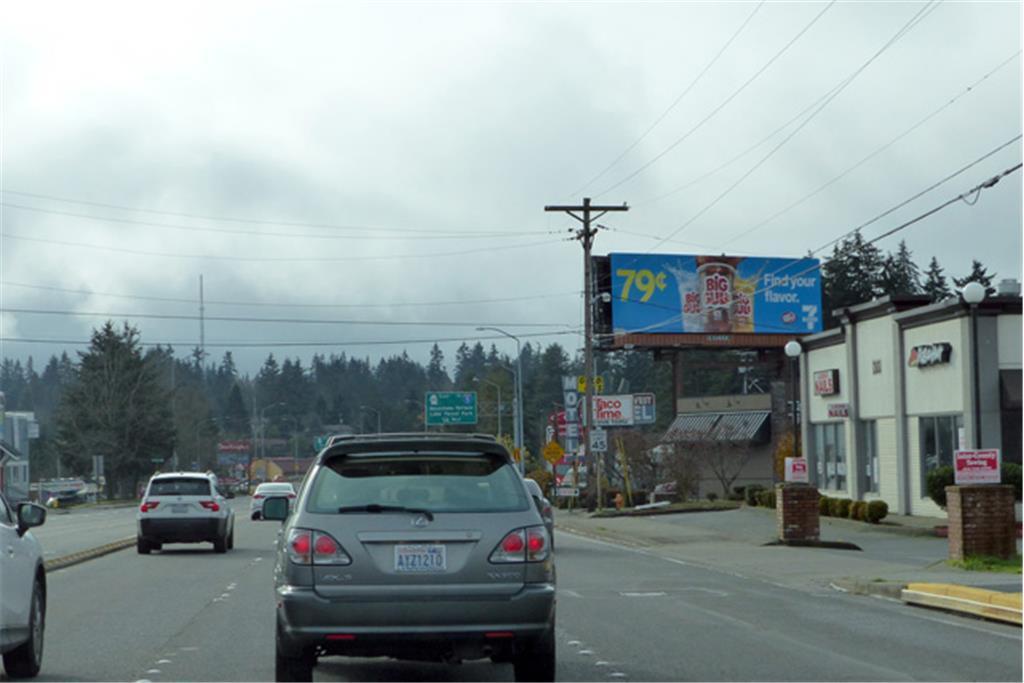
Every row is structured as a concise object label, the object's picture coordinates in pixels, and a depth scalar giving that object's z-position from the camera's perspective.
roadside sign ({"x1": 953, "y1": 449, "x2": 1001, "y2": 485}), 23.17
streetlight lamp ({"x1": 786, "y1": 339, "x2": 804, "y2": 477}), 43.80
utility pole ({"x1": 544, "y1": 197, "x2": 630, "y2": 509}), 50.19
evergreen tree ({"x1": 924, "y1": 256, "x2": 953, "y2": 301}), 115.81
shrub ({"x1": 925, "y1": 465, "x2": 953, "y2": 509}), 34.88
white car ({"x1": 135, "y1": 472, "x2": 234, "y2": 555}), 29.59
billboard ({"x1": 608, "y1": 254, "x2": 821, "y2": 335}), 69.31
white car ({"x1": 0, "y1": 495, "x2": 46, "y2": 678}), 10.94
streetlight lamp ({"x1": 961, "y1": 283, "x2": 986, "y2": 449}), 30.33
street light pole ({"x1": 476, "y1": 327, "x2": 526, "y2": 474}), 71.09
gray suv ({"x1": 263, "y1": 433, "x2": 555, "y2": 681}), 9.61
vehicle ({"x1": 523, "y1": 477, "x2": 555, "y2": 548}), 15.02
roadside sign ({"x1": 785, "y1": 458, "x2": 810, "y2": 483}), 33.06
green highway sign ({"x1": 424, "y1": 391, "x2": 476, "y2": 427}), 81.50
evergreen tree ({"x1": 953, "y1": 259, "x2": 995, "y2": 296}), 107.02
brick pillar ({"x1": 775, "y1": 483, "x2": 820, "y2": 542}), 30.81
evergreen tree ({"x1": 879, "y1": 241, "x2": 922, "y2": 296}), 116.25
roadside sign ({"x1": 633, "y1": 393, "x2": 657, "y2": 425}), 70.82
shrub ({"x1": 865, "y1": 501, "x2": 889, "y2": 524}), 37.34
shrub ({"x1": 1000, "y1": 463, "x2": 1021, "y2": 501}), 35.28
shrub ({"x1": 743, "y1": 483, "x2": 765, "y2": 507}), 47.28
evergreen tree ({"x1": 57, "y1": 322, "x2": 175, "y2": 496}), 101.25
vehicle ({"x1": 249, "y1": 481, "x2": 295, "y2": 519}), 44.62
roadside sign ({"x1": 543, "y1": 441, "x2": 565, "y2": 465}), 53.62
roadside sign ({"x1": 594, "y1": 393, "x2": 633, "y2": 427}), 61.88
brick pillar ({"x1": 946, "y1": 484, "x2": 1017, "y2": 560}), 22.88
